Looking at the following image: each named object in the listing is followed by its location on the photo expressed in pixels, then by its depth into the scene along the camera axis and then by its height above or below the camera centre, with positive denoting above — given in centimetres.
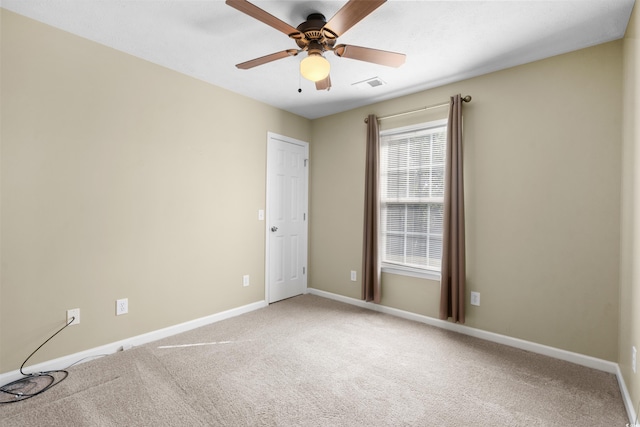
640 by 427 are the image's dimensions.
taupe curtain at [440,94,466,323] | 293 -17
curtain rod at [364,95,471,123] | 298 +114
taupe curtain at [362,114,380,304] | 362 -8
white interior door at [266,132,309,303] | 393 -8
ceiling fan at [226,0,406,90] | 166 +112
